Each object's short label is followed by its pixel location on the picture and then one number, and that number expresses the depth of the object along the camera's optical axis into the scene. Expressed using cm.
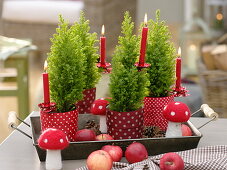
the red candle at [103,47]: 165
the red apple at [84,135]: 150
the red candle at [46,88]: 140
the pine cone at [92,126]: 164
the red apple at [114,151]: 143
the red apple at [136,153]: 141
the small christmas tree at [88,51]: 168
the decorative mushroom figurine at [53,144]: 135
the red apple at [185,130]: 156
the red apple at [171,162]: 134
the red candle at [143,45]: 148
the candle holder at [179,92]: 162
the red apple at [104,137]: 151
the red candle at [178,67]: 158
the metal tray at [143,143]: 146
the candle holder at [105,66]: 170
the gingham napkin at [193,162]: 137
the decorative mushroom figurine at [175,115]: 148
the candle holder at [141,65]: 149
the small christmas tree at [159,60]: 160
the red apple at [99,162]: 135
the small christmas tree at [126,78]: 146
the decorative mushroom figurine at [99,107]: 160
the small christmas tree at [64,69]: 146
